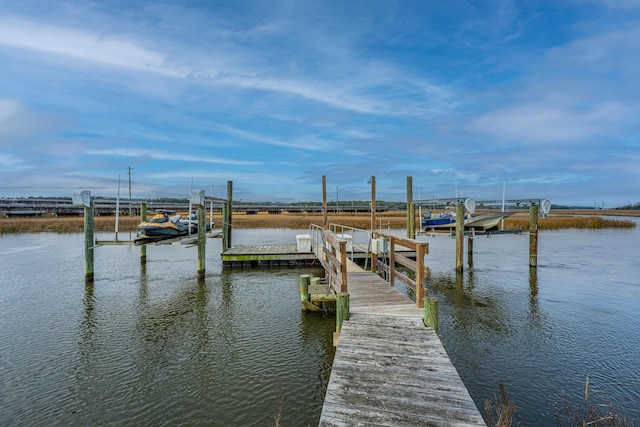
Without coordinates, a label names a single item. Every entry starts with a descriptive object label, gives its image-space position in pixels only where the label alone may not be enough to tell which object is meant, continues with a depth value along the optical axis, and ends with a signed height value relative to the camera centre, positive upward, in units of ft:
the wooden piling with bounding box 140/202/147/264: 62.59 -2.01
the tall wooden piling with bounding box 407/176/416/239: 61.16 -0.22
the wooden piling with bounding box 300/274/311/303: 35.65 -8.61
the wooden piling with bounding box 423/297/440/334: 20.80 -6.54
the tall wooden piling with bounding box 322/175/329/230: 63.08 +3.25
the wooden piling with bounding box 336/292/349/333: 22.39 -6.66
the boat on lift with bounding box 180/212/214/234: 66.46 -3.20
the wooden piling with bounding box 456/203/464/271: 54.70 -3.36
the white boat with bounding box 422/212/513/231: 61.82 -1.89
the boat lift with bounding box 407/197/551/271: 54.85 +0.17
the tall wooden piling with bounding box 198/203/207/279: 50.42 -4.53
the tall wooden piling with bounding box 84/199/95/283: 46.88 -4.68
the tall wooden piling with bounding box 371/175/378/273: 51.89 +2.75
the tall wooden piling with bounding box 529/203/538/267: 55.11 -3.87
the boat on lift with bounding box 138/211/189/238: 54.95 -2.97
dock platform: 60.54 -8.84
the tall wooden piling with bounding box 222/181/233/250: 63.25 -1.87
